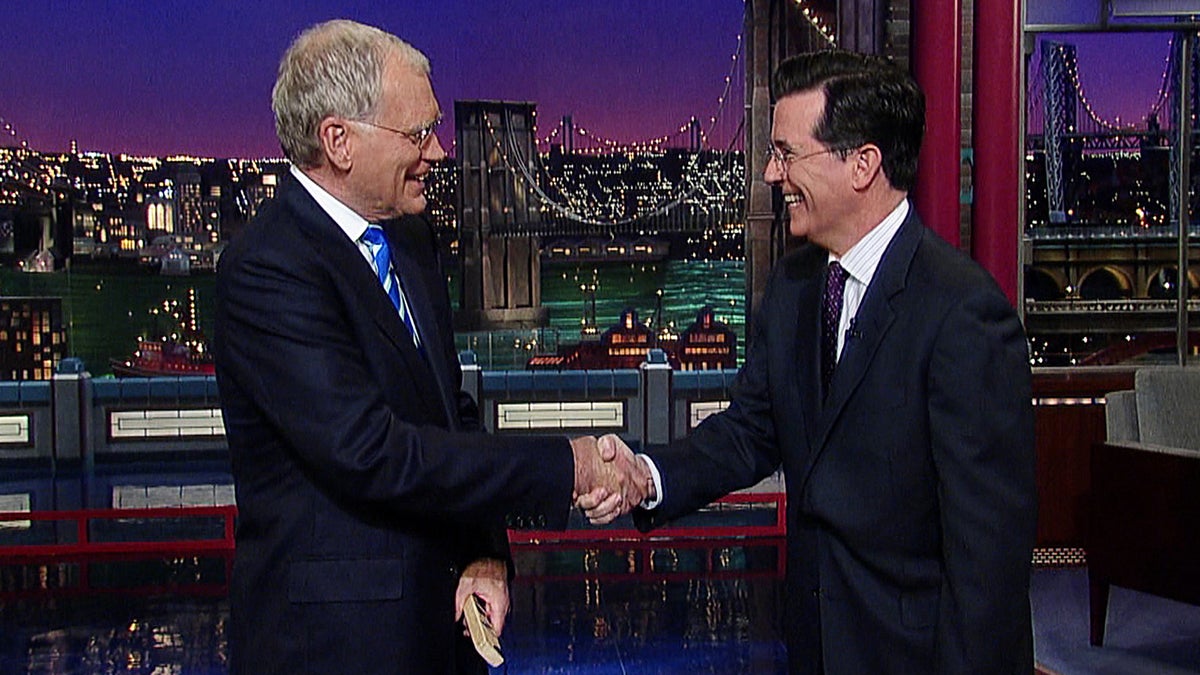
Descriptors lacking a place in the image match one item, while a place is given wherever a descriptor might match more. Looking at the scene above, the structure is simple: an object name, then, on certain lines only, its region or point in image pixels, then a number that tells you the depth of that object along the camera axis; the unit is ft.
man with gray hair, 5.24
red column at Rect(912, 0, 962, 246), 16.05
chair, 12.00
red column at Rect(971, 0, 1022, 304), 16.20
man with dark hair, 5.04
